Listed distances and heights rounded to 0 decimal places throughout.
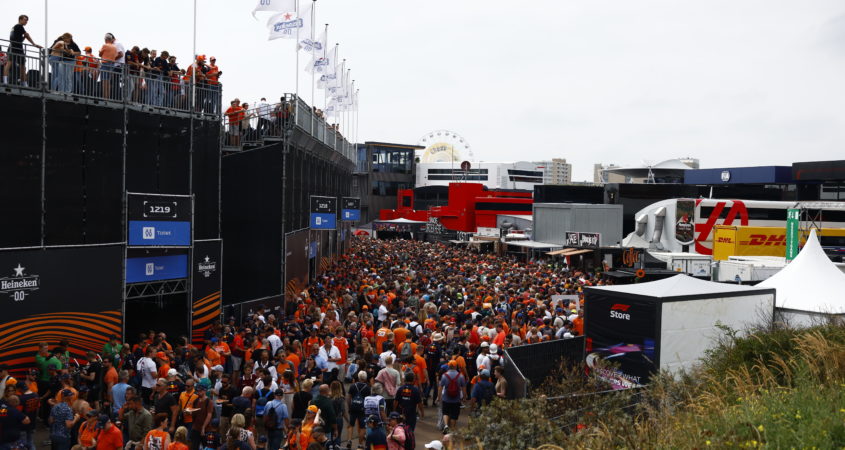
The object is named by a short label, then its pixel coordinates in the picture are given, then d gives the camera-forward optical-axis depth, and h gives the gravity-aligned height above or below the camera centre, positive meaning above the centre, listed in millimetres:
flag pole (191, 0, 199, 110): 18312 +2455
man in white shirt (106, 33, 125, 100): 16391 +2756
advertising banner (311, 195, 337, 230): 24938 -718
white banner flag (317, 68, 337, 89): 34500 +5268
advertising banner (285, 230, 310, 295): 23675 -2343
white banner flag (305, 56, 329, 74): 32184 +5461
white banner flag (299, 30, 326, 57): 28391 +5700
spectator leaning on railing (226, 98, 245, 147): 22047 +2067
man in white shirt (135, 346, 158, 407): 12148 -2997
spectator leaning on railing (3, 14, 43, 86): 14163 +2600
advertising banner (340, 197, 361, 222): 34109 -761
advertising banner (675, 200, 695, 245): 42906 -1181
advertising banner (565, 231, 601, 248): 38812 -2175
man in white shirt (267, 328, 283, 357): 13992 -2873
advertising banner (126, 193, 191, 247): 16078 -710
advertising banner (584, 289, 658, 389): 11914 -2288
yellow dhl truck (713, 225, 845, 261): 36812 -1974
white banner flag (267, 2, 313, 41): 24234 +5383
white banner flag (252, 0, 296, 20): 22828 +5669
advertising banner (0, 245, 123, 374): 13828 -2237
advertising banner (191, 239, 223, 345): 18641 -2476
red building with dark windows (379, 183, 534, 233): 65875 -1098
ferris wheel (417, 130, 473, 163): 137500 +8138
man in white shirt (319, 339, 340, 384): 13319 -2901
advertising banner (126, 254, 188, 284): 16828 -1875
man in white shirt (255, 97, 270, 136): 22625 +2230
